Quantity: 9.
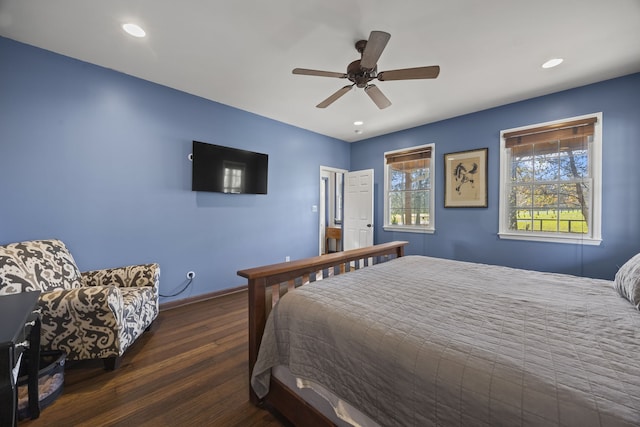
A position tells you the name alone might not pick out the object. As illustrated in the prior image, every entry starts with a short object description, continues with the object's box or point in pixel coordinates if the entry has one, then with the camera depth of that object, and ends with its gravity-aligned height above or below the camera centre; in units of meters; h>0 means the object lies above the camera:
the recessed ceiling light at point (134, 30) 1.98 +1.48
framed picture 3.63 +0.50
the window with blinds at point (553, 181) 2.90 +0.39
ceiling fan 1.70 +1.15
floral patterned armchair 1.71 -0.68
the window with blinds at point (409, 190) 4.23 +0.40
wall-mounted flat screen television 3.22 +0.58
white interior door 4.79 +0.05
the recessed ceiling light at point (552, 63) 2.41 +1.47
